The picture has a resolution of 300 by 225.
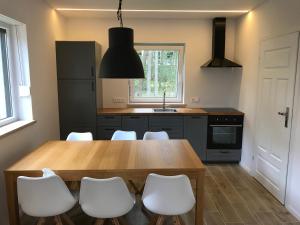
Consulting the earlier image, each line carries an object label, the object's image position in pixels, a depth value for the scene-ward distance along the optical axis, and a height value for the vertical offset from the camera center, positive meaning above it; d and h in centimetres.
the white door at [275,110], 290 -34
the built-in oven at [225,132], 426 -84
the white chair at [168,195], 196 -91
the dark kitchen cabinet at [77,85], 405 -4
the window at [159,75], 481 +15
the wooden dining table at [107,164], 210 -72
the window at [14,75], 278 +9
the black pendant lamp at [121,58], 247 +25
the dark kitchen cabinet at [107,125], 426 -72
